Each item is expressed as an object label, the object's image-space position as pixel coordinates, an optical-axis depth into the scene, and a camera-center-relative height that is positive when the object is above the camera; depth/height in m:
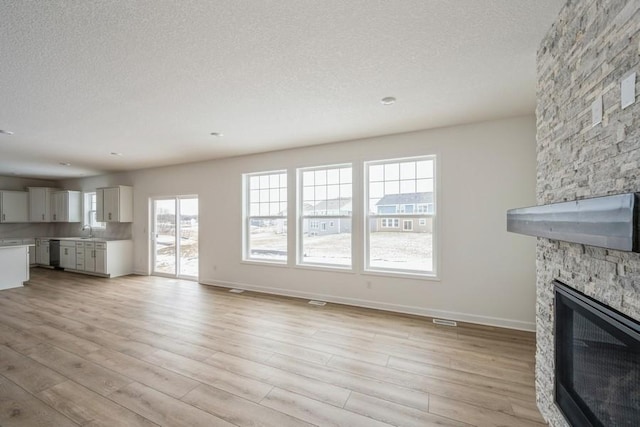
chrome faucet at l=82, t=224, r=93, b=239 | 7.84 -0.47
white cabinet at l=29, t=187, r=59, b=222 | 7.91 +0.21
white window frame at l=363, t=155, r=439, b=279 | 3.86 -0.06
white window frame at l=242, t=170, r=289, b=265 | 5.18 -0.10
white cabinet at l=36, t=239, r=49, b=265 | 7.65 -1.15
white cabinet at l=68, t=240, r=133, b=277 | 6.46 -1.14
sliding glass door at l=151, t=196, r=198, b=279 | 6.29 -0.59
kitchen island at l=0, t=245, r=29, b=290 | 5.34 -1.11
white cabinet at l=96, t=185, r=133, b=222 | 6.71 +0.21
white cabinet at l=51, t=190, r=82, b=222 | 7.79 +0.18
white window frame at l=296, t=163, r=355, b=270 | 4.50 -0.10
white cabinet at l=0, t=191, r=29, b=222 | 7.34 +0.18
